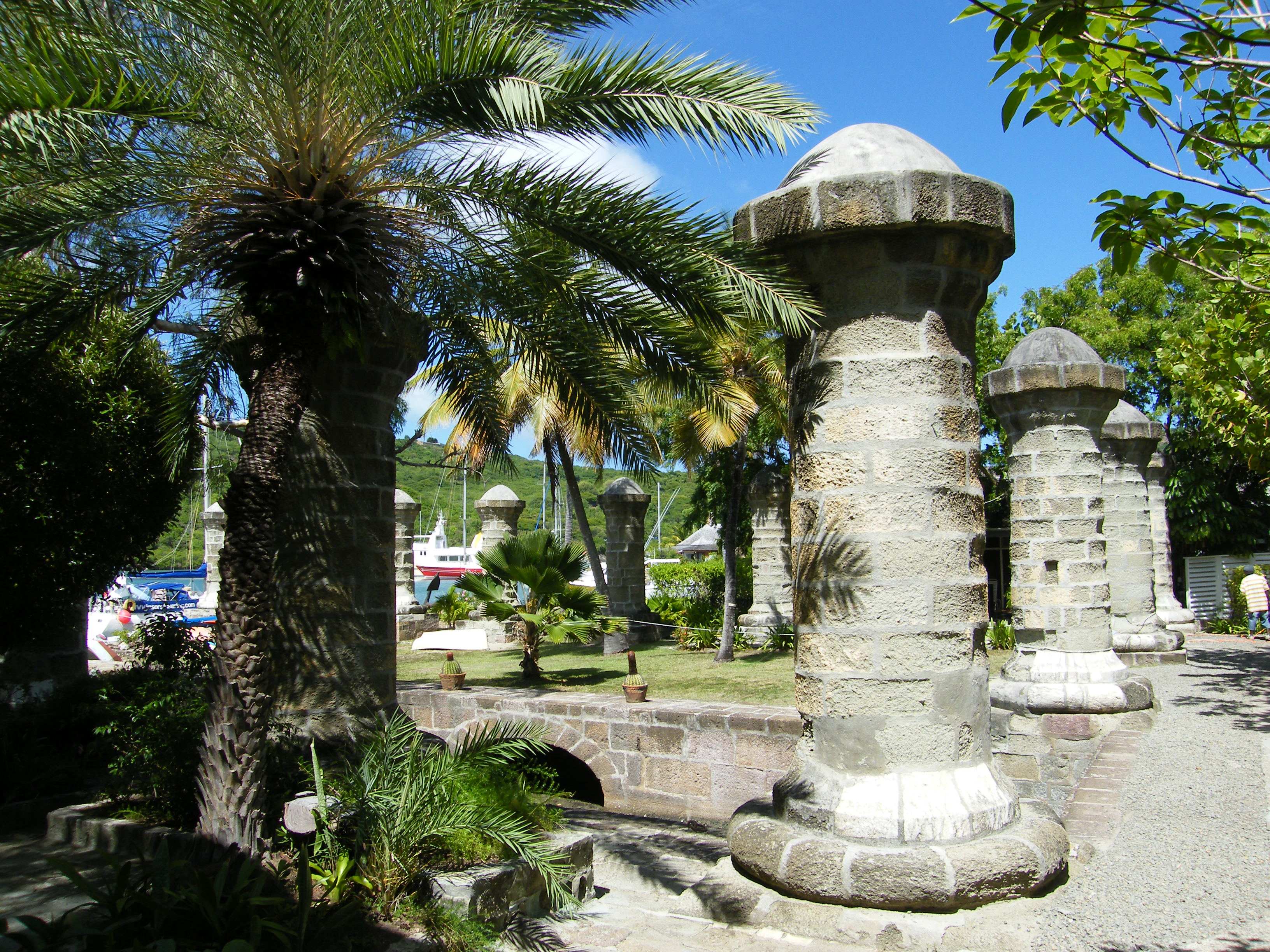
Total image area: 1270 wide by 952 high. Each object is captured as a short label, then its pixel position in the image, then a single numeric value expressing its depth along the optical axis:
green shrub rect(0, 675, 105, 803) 6.88
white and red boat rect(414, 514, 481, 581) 40.16
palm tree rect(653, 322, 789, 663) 15.14
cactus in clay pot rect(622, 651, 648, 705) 9.89
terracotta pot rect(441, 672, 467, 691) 10.81
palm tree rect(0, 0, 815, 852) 4.96
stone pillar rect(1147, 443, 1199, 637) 15.84
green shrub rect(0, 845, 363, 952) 3.77
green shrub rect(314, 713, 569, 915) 4.64
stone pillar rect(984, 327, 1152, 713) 8.91
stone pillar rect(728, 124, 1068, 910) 4.00
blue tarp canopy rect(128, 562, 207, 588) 28.86
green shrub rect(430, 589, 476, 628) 19.61
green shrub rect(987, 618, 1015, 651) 16.28
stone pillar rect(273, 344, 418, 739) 5.97
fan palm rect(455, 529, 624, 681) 13.20
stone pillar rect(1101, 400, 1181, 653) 12.88
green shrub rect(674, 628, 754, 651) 16.89
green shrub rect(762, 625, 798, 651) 16.45
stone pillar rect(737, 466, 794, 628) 17.16
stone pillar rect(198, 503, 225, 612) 18.94
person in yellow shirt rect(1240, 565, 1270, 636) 17.94
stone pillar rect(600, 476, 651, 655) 18.48
